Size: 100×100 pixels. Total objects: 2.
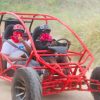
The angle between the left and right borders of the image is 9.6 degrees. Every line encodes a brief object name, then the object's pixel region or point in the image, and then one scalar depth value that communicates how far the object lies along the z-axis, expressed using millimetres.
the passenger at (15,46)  10014
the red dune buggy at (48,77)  8056
